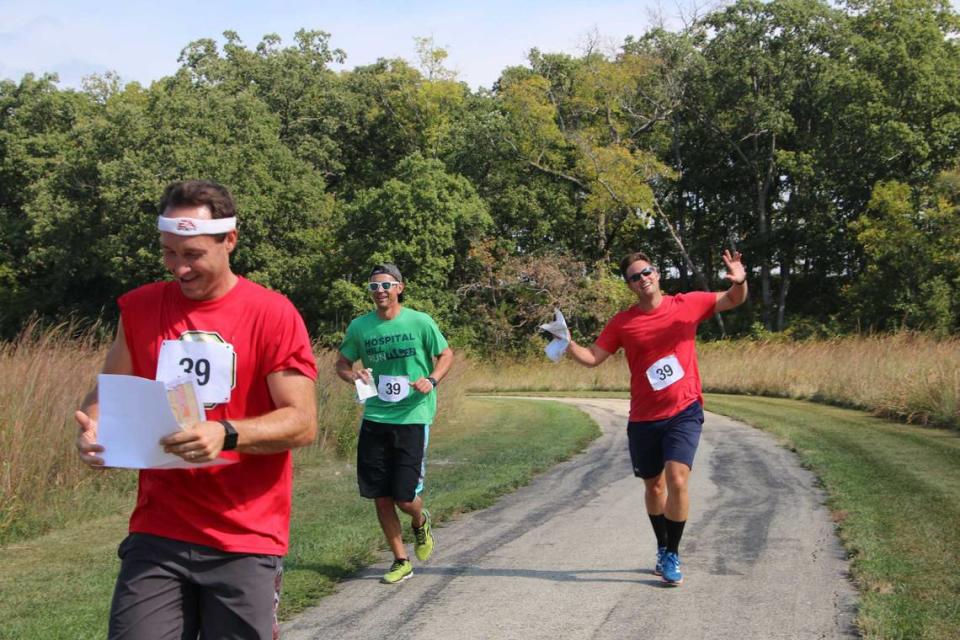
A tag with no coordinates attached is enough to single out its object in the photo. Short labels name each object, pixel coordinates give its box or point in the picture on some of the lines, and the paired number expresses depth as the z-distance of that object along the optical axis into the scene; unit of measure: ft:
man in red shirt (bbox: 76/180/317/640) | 11.14
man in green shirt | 25.04
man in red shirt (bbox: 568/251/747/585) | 24.02
